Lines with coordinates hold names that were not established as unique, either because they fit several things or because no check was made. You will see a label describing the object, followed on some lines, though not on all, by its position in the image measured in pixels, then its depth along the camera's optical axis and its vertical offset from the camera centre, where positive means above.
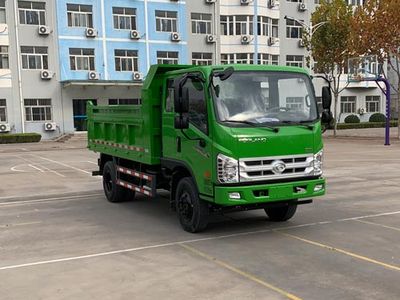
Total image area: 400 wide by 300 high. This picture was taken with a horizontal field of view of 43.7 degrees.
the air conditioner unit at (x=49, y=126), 35.20 -1.24
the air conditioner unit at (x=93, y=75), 35.50 +2.27
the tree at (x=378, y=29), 25.45 +3.63
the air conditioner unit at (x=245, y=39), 41.53 +5.27
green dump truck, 6.87 -0.49
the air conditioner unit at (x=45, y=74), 34.56 +2.38
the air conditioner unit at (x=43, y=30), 34.16 +5.37
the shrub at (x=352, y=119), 46.78 -1.82
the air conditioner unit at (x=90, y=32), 35.47 +5.32
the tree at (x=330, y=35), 30.95 +4.05
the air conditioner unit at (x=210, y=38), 40.50 +5.30
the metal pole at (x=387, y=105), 25.19 -0.37
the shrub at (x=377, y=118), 48.09 -1.84
